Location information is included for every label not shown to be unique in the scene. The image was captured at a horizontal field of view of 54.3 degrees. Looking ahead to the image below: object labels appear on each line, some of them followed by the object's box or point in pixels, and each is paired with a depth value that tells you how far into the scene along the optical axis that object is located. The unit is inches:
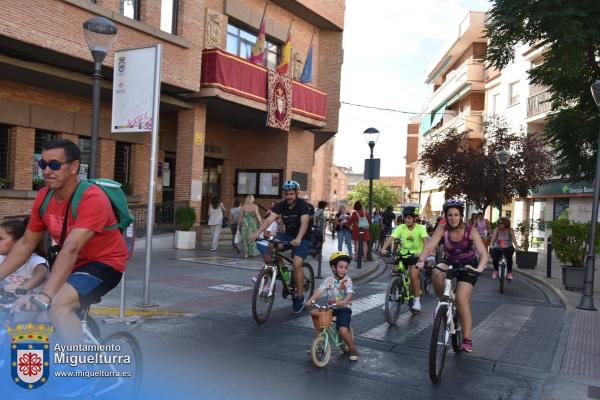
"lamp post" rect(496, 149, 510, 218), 850.8
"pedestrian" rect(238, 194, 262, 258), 639.8
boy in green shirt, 352.8
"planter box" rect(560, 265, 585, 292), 504.4
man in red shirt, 137.6
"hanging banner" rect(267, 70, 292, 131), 800.9
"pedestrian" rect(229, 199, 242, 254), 713.9
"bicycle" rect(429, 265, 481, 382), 216.8
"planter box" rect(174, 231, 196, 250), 702.5
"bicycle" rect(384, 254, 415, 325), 322.3
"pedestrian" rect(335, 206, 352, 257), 690.2
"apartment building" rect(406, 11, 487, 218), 1605.6
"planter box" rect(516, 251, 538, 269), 708.7
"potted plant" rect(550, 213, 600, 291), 513.1
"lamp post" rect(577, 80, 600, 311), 410.3
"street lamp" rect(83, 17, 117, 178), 301.0
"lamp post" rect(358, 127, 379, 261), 648.8
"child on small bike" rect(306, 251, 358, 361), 239.1
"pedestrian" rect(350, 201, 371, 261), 655.8
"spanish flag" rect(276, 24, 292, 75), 851.4
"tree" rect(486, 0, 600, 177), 487.3
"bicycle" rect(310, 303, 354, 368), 227.6
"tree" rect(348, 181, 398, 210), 4562.5
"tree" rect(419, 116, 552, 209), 997.8
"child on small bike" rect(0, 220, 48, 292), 172.6
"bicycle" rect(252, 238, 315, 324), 304.3
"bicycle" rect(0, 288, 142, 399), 147.0
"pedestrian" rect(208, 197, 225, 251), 711.1
